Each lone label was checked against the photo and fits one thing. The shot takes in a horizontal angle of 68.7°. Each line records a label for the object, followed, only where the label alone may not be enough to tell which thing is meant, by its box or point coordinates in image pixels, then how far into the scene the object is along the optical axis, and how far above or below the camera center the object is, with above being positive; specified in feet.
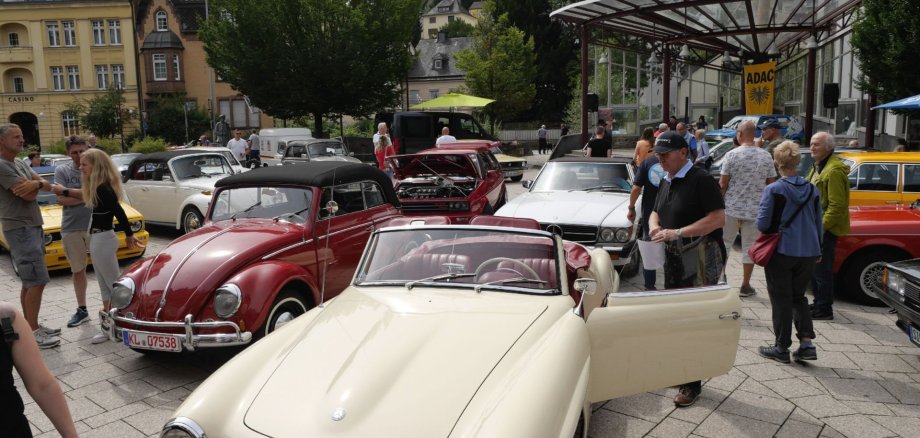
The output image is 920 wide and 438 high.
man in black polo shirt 16.12 -2.32
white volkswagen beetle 39.24 -2.75
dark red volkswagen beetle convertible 17.71 -3.67
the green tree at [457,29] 296.71 +45.63
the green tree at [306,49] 104.01 +13.51
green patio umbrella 91.43 +4.18
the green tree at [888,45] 46.47 +5.57
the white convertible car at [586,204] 26.55 -3.22
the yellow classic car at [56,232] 31.14 -4.42
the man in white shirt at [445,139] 57.00 -0.58
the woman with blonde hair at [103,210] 21.89 -2.32
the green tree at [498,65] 135.44 +13.27
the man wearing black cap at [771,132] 28.04 -0.28
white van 81.11 -0.14
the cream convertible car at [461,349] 9.60 -3.70
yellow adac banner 78.48 +4.45
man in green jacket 20.85 -2.37
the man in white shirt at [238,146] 70.85 -1.01
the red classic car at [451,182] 35.19 -2.81
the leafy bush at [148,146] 97.86 -1.08
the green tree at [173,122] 163.85 +3.99
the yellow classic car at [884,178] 28.63 -2.36
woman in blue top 17.44 -3.09
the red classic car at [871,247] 23.38 -4.35
